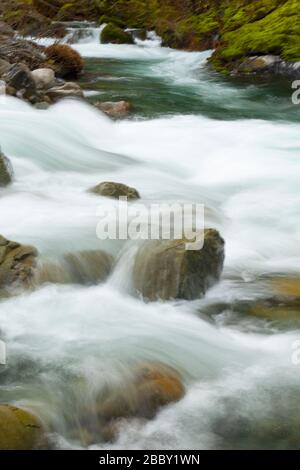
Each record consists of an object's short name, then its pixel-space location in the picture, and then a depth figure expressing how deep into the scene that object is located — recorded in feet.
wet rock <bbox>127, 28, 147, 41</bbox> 78.43
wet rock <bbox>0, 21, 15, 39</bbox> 57.40
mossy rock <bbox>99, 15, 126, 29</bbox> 85.50
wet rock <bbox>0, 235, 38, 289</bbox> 18.02
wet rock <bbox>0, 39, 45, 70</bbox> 46.55
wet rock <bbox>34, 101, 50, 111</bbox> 38.73
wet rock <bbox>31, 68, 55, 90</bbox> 42.24
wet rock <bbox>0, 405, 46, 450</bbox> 11.79
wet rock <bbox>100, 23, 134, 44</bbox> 76.02
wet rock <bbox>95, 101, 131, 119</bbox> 40.37
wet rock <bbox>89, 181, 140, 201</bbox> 24.72
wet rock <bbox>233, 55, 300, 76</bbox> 51.72
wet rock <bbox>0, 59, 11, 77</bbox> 41.81
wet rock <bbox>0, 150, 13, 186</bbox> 25.79
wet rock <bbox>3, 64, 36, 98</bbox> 39.22
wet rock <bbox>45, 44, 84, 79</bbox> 49.80
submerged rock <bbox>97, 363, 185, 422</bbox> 13.39
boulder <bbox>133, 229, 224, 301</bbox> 18.01
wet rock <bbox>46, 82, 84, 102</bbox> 41.47
